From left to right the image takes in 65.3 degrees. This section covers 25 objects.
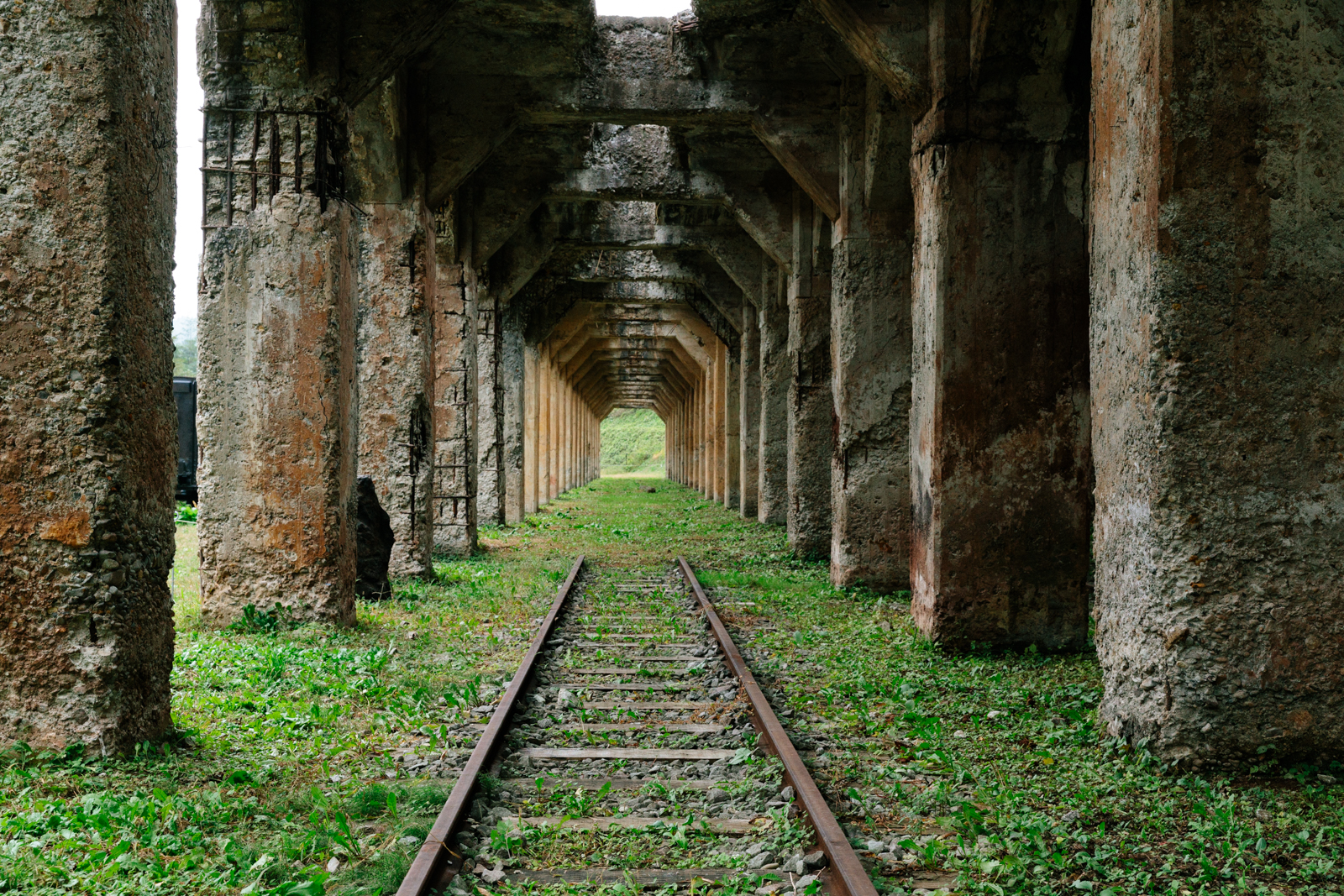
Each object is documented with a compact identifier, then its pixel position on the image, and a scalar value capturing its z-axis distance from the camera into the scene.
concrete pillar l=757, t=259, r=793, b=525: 17.14
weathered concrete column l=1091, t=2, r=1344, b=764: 4.33
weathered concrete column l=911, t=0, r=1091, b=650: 7.24
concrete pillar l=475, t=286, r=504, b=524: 16.23
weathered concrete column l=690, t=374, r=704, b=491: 32.41
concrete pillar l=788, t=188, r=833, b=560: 13.64
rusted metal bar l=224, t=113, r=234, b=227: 7.64
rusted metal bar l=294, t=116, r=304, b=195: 7.57
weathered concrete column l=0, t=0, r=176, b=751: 4.14
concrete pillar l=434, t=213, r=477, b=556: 13.52
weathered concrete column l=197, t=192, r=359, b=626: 7.62
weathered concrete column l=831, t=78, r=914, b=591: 10.70
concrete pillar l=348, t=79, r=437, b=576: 10.90
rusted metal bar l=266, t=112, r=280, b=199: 7.59
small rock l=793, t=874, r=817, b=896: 3.32
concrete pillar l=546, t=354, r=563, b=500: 28.59
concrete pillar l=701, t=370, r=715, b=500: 28.48
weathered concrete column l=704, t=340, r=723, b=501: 26.06
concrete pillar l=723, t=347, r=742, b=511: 23.56
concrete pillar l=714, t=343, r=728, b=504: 24.73
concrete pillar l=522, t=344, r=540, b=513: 22.53
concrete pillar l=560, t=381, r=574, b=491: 33.56
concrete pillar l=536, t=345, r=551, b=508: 24.84
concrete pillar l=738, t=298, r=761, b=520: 20.23
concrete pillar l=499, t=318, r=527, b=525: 20.02
